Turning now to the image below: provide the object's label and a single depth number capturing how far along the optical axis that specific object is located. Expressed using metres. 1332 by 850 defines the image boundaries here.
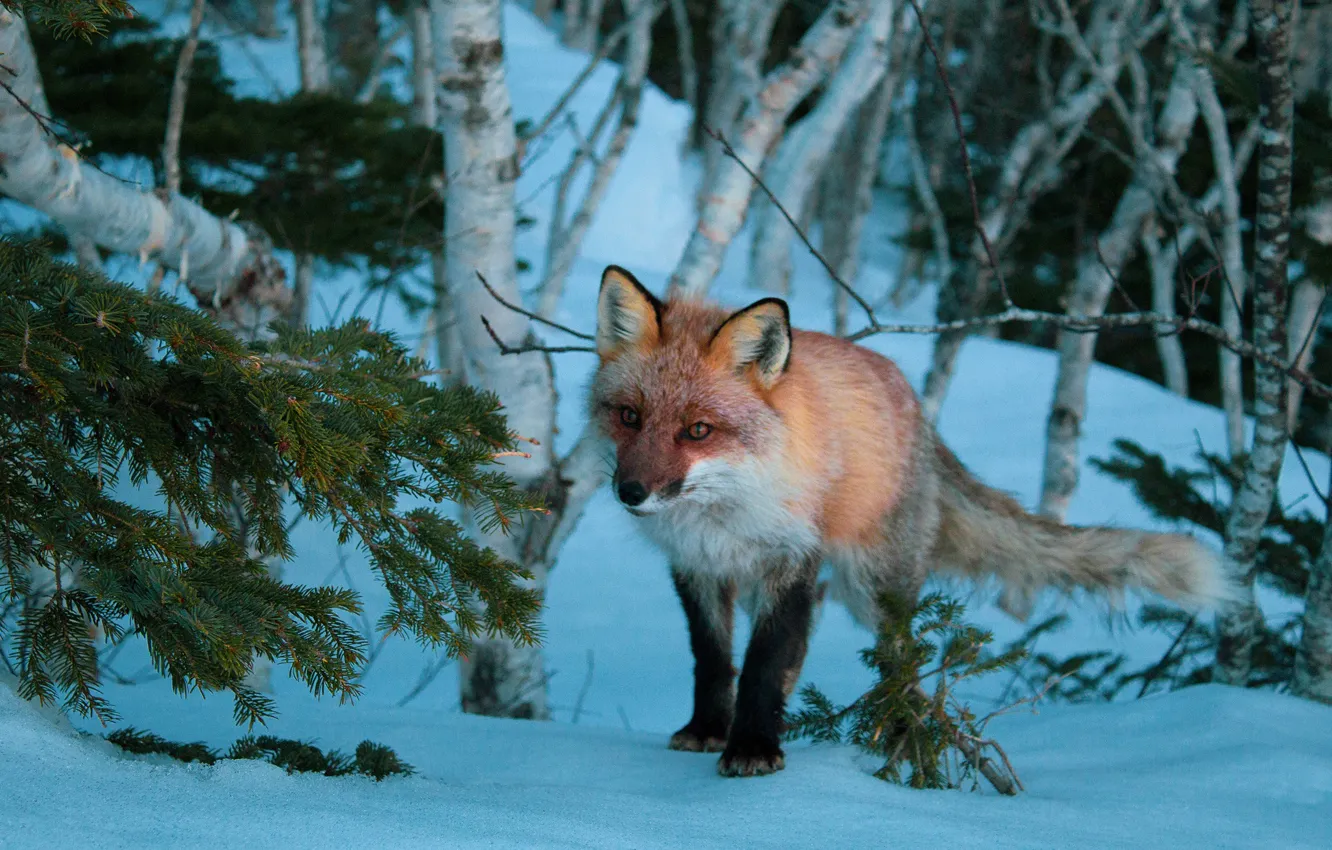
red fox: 6.64
